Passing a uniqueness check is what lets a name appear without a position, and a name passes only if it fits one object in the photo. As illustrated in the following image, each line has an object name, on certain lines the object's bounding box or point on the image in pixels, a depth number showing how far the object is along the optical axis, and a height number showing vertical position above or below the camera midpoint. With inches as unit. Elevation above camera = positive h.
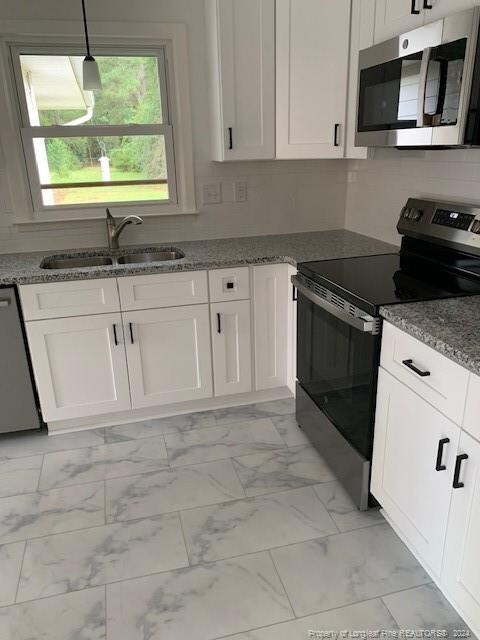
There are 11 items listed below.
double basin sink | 108.8 -23.1
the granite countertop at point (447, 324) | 51.9 -20.9
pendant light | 88.9 +13.5
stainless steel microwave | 62.3 +7.9
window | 104.2 +5.0
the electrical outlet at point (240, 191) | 118.6 -10.0
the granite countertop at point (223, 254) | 92.1 -21.2
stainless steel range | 70.7 -23.7
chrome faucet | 108.2 -16.2
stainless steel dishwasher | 90.8 -41.1
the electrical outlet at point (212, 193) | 117.2 -10.0
